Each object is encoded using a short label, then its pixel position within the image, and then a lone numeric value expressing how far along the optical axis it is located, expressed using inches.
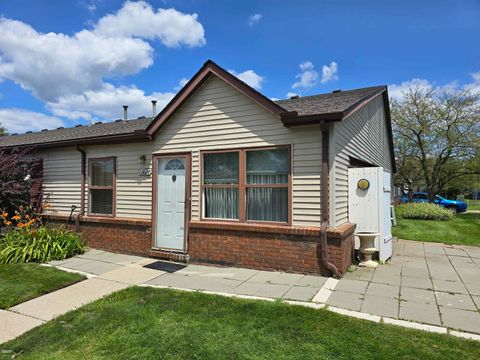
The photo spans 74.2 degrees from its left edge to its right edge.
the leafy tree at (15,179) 351.3
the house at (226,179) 234.2
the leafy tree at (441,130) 735.1
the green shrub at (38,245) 282.2
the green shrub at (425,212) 589.0
